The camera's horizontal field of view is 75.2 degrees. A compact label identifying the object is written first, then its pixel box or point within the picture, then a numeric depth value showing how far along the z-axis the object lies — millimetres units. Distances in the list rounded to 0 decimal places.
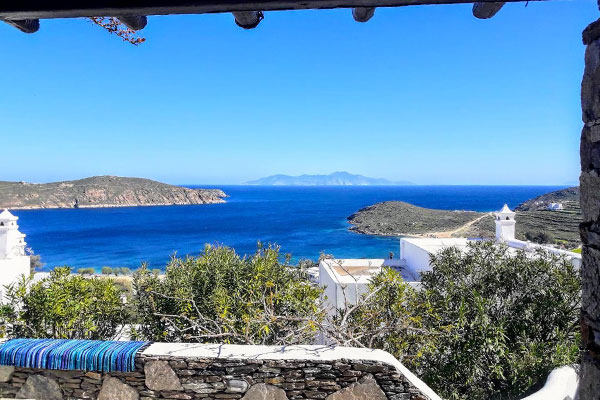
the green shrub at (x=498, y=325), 4836
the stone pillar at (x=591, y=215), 1736
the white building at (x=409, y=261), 11122
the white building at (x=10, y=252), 9273
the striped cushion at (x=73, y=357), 3801
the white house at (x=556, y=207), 54281
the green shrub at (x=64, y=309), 5188
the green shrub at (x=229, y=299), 5094
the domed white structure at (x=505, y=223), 13820
